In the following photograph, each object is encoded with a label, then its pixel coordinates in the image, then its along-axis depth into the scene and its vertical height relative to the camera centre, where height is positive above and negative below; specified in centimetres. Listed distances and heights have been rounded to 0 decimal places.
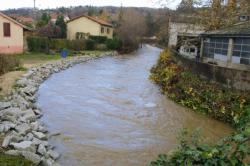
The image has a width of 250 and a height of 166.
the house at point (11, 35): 2095 +97
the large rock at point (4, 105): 821 -212
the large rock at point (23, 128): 687 -247
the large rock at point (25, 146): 580 -251
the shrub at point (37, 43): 2345 +36
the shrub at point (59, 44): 2617 +40
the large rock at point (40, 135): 698 -266
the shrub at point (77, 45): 2762 +39
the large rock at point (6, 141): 585 -243
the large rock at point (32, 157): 539 -257
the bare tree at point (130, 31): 3503 +314
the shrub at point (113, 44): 3228 +76
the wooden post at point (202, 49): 1869 +28
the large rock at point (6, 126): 670 -235
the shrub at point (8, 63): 1303 -107
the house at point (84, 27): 3420 +316
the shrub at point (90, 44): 2996 +59
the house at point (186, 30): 1928 +189
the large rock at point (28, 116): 792 -244
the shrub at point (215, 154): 300 -137
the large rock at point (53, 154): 618 -286
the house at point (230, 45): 1408 +51
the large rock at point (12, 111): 782 -225
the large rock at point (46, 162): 556 -276
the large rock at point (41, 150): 605 -268
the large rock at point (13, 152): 542 -248
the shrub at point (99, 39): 3296 +142
